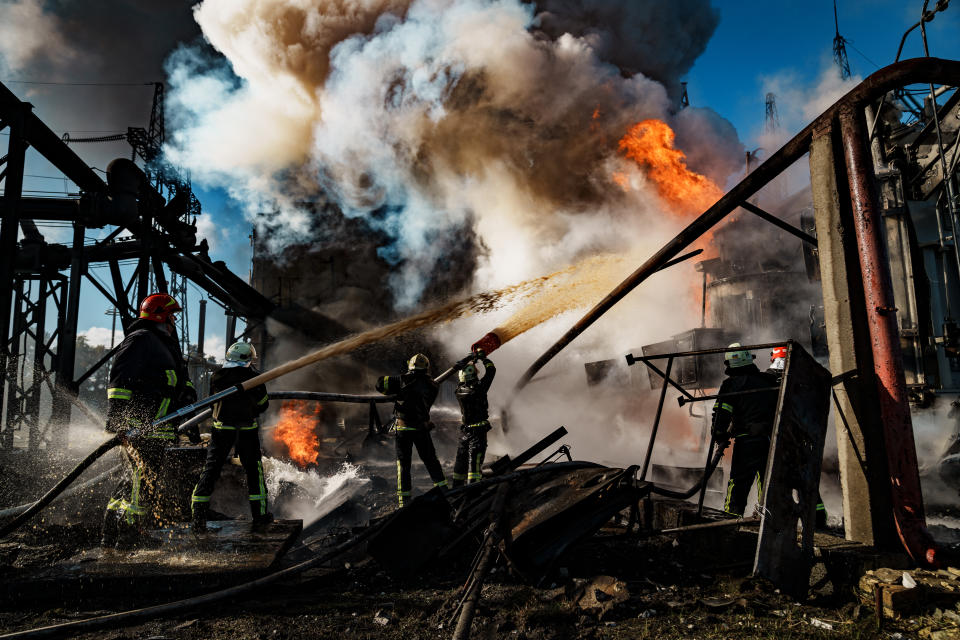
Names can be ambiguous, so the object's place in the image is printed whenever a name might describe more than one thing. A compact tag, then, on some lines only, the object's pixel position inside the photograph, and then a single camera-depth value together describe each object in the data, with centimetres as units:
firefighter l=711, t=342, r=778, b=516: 491
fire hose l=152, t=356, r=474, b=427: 473
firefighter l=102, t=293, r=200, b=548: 450
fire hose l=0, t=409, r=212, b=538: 430
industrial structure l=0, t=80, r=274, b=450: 942
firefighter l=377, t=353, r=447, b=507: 643
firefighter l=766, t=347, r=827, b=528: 501
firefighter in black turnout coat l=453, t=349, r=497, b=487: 724
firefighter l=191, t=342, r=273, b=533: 486
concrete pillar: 377
